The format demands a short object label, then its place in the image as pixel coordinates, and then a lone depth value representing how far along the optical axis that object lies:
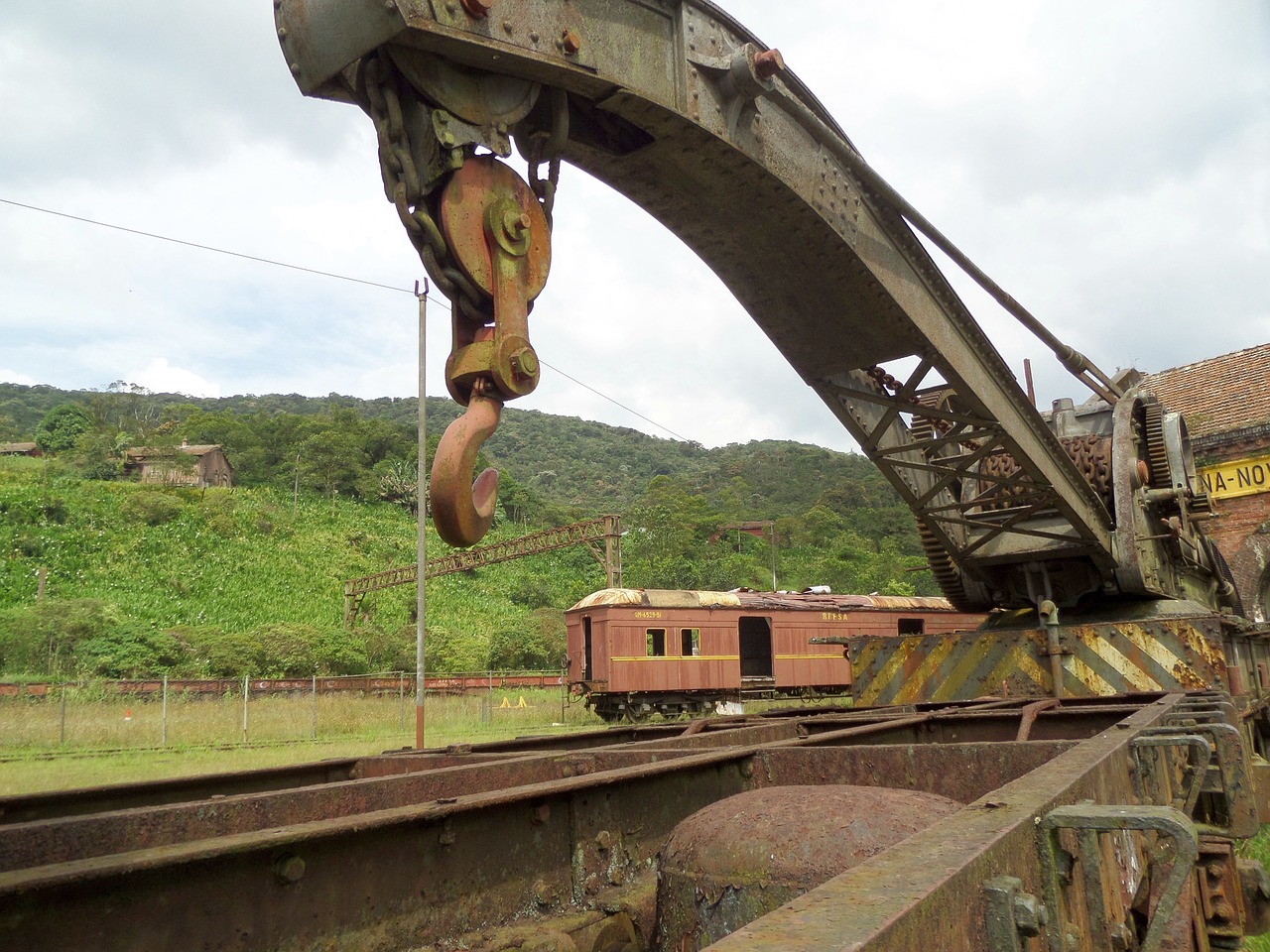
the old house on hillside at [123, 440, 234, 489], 60.38
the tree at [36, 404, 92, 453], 68.19
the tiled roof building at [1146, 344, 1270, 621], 15.13
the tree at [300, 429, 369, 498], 66.62
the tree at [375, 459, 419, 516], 65.75
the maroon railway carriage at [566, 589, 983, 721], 19.14
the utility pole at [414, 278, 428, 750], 13.06
